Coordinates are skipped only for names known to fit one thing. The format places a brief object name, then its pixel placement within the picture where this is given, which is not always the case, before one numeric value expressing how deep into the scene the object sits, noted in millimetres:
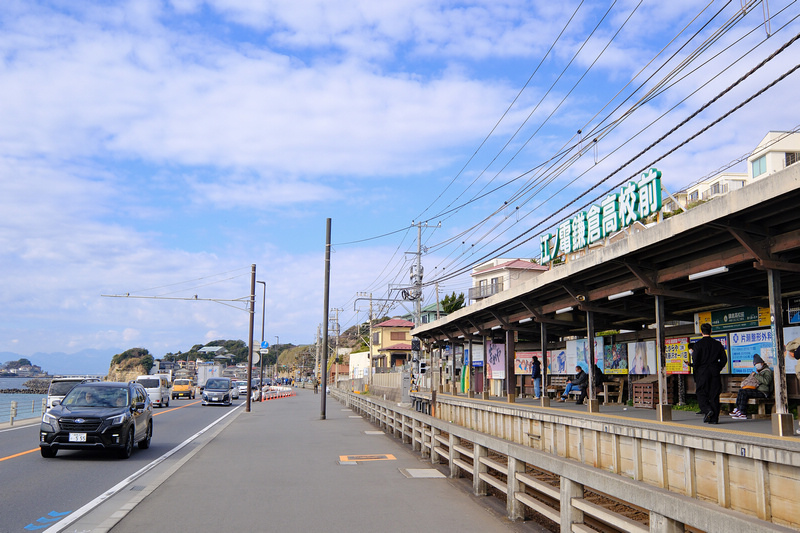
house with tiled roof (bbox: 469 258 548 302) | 66625
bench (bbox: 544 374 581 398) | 22853
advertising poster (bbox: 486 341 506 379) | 25406
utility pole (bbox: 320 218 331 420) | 28938
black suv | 12438
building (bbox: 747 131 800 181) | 48188
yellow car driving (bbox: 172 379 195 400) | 50000
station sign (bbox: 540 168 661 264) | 14383
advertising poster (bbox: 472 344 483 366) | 28177
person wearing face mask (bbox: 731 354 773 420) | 12023
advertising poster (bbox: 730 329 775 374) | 12805
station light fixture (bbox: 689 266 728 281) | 10540
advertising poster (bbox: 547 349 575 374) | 22000
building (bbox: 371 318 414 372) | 78250
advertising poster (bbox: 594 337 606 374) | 19406
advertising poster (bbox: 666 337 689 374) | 15297
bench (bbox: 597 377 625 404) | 18547
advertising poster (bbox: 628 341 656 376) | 16641
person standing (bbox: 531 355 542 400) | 22266
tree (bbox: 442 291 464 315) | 76750
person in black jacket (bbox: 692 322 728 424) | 10742
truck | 72438
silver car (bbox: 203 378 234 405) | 38781
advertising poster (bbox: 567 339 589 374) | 20188
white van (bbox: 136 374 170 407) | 35156
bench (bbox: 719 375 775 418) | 13623
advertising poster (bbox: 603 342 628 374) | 18217
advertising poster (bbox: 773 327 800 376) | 12320
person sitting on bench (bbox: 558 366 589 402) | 19016
